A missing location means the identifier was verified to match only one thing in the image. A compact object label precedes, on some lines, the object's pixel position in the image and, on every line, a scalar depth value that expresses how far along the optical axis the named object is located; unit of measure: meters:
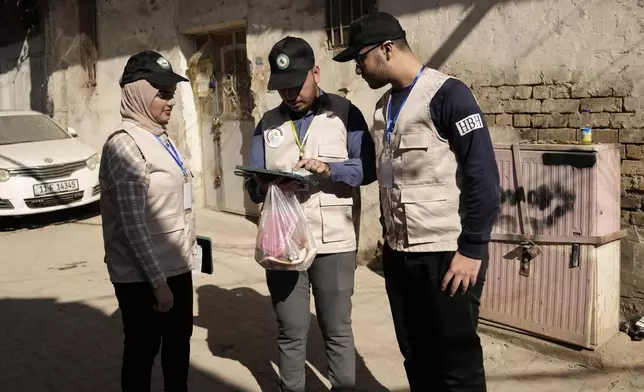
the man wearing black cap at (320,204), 2.77
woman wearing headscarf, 2.45
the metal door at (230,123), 7.40
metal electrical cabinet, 3.61
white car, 7.67
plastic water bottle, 3.88
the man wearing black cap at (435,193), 2.13
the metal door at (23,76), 11.24
